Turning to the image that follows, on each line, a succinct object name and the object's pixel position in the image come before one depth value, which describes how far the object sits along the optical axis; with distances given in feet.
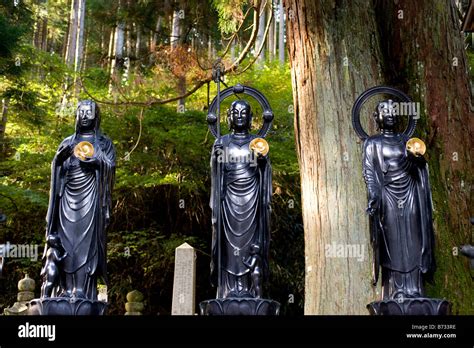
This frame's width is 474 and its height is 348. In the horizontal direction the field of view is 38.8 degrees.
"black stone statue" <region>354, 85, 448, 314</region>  15.37
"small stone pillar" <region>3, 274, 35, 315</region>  36.37
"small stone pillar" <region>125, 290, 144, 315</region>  37.35
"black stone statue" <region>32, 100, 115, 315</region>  15.60
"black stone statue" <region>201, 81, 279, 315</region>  15.90
